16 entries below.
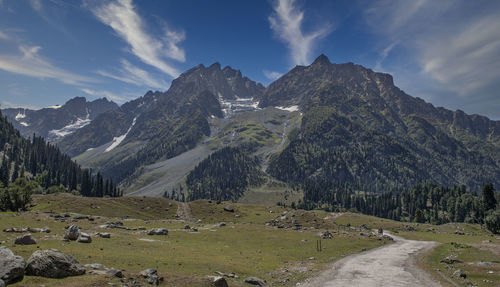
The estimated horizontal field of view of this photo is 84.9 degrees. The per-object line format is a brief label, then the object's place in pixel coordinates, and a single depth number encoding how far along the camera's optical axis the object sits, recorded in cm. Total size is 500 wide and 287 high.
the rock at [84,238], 4177
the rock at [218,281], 2733
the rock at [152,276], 2543
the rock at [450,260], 4998
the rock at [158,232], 6374
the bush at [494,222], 11392
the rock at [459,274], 3841
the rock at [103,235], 4966
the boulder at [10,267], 2044
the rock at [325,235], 7824
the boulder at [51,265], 2289
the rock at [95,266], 2669
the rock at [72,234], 4231
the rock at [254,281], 3150
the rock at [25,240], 3499
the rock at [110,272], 2484
